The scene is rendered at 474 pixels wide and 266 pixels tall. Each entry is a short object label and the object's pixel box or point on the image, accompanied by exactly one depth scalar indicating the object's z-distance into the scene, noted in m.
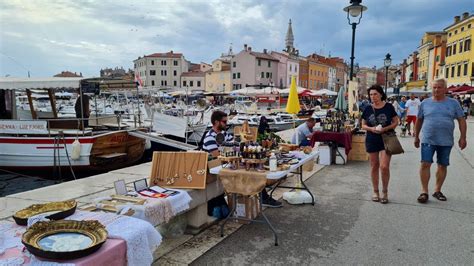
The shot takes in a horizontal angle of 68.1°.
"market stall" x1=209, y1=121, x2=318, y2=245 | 4.13
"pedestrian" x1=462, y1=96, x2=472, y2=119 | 30.48
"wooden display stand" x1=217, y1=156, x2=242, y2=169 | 4.41
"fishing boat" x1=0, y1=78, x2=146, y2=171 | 10.74
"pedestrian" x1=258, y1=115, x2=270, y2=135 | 9.79
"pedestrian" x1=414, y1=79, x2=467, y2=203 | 5.49
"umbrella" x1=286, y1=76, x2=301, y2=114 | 11.09
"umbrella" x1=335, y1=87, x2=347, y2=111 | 13.38
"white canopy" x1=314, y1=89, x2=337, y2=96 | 34.06
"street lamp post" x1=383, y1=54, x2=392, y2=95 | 19.97
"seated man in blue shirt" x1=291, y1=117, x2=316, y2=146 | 9.21
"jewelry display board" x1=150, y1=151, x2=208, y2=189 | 4.29
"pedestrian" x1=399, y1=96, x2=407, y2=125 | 19.54
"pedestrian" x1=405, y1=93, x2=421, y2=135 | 15.07
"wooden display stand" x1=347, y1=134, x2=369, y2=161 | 9.70
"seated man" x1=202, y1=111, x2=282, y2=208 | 5.31
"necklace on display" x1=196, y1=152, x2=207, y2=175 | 4.33
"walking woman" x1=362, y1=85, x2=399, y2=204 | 5.62
